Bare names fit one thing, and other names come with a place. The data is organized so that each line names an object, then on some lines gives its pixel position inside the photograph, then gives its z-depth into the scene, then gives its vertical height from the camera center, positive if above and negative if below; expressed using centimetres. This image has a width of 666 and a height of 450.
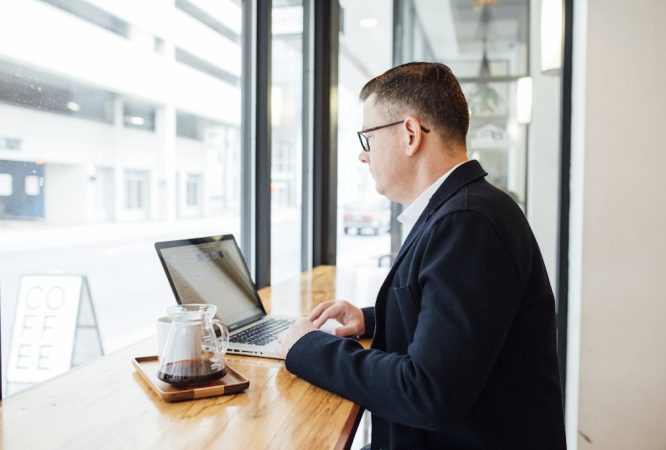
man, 90 -18
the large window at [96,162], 122 +12
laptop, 133 -21
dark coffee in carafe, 105 -32
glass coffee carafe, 106 -28
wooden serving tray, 102 -34
